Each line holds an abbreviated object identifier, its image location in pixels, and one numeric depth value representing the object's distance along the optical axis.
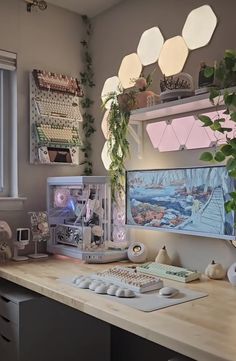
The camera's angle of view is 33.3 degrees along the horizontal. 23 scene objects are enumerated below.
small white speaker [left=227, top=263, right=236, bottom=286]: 1.68
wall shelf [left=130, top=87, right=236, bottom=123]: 1.75
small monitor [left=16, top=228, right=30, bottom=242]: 2.30
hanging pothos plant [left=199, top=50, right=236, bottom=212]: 1.48
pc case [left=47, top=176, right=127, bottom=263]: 2.22
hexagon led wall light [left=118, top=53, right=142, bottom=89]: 2.33
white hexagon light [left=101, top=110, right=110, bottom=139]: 2.52
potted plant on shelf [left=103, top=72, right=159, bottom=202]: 2.11
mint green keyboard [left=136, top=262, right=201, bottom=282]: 1.79
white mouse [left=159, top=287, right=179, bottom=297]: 1.53
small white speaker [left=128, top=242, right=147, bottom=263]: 2.18
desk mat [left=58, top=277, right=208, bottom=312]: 1.41
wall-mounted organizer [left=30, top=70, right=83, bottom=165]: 2.47
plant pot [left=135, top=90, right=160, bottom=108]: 2.01
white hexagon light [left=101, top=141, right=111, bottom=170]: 2.54
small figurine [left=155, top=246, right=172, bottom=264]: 2.06
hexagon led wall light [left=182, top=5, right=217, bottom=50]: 1.92
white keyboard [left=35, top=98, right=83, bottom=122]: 2.50
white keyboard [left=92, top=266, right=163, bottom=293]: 1.61
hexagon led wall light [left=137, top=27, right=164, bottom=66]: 2.19
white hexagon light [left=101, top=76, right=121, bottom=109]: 2.48
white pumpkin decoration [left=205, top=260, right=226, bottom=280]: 1.80
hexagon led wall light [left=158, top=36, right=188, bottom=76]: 2.06
